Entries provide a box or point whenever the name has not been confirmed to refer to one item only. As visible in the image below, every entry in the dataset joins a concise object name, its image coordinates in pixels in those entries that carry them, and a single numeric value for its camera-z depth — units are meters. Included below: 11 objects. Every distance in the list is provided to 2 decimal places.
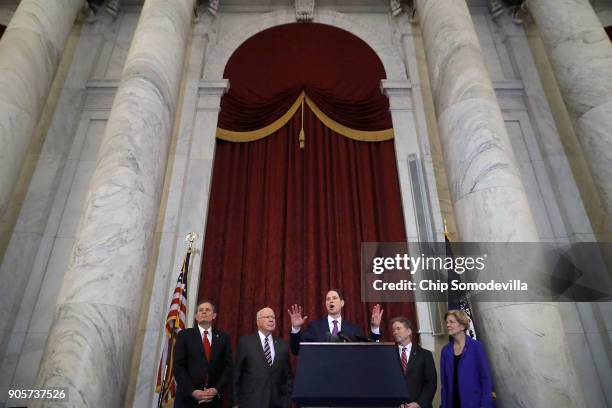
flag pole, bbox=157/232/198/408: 3.68
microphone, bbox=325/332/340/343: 3.59
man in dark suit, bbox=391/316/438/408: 3.29
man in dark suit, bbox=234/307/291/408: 3.35
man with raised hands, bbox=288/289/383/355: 3.70
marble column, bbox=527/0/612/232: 4.35
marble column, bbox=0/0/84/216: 4.23
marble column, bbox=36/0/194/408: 3.04
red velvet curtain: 5.18
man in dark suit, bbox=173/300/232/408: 3.34
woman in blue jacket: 2.96
